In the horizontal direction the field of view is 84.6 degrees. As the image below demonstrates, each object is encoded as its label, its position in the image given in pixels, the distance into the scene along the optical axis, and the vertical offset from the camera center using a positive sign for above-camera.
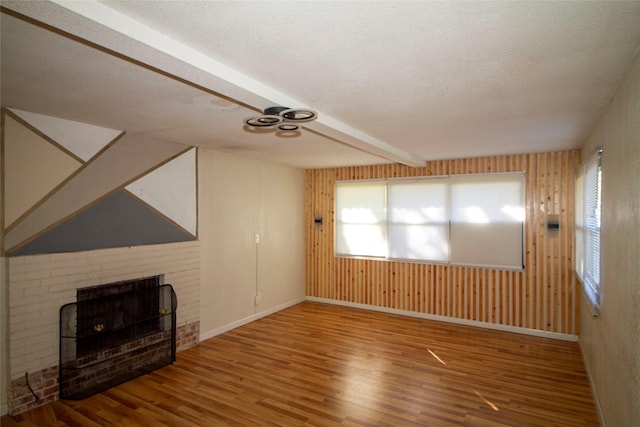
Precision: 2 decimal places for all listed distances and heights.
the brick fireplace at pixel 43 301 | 3.03 -0.82
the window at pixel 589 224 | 3.14 -0.13
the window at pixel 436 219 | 5.19 -0.12
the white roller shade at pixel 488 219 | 5.13 -0.11
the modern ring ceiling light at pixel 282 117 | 2.45 +0.69
